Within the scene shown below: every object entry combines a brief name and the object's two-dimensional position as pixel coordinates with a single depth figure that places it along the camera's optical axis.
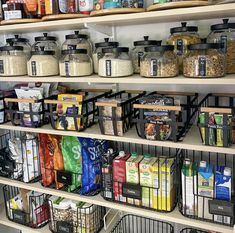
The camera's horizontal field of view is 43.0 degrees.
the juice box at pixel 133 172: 1.44
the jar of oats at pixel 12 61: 1.58
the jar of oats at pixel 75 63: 1.44
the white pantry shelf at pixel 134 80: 1.15
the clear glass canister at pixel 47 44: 1.68
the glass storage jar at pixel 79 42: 1.58
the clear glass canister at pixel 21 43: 1.69
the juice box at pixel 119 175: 1.47
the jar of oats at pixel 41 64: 1.51
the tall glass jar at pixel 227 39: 1.23
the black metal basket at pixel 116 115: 1.40
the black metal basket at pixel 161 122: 1.28
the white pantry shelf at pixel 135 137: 1.24
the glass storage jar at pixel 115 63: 1.35
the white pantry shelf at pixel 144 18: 1.12
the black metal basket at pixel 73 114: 1.50
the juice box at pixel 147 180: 1.41
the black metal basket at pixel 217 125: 1.18
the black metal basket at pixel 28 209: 1.81
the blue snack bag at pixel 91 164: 1.57
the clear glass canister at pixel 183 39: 1.33
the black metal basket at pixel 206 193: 1.27
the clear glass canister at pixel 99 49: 1.45
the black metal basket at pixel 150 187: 1.40
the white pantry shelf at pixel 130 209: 1.31
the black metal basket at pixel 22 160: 1.76
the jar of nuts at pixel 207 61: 1.16
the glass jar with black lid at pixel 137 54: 1.42
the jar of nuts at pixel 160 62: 1.25
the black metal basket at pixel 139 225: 1.81
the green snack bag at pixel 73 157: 1.63
